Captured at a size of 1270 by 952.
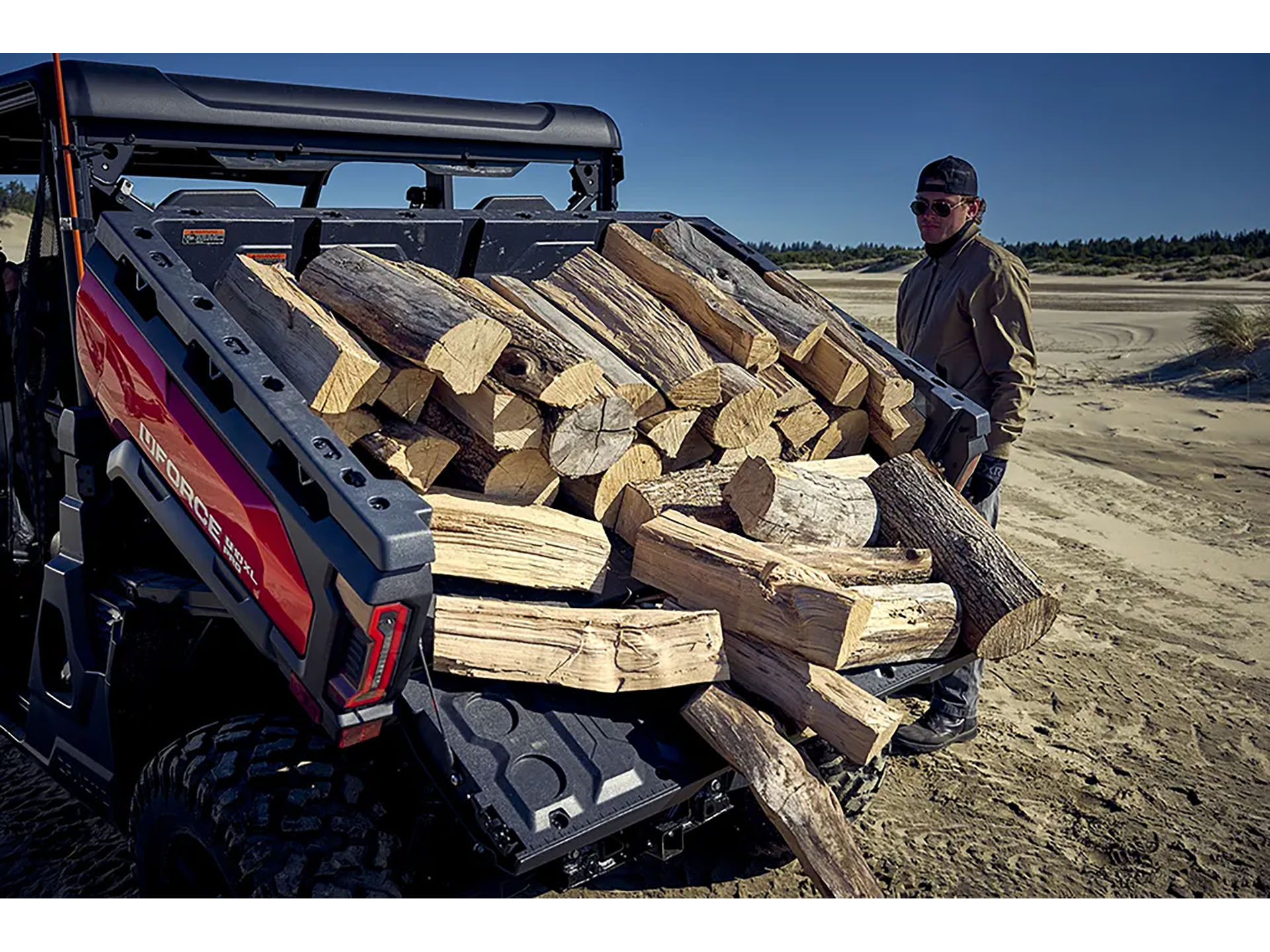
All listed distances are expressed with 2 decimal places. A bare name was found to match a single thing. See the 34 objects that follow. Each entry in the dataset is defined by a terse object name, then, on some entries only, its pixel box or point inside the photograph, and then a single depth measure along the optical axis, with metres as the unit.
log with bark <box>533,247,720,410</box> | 3.14
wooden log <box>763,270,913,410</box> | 3.66
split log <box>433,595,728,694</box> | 2.49
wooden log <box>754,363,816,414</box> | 3.50
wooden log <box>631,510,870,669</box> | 2.70
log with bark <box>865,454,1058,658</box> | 3.07
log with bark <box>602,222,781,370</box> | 3.47
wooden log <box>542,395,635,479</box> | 2.88
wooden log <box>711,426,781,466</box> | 3.44
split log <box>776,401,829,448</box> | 3.58
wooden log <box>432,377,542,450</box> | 2.81
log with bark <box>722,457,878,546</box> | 3.05
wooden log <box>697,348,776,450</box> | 3.31
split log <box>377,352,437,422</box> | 2.81
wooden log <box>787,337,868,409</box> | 3.62
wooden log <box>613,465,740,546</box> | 3.09
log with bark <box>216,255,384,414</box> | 2.62
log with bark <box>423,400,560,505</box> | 2.93
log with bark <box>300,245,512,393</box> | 2.74
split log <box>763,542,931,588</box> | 3.03
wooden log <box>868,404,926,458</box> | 3.71
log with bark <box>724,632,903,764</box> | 2.59
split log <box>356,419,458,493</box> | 2.78
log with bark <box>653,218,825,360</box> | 3.67
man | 4.25
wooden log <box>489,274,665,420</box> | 3.04
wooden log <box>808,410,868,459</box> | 3.69
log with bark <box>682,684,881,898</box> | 2.55
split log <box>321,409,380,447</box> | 2.78
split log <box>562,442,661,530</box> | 3.11
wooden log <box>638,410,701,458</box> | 3.19
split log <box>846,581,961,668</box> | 2.91
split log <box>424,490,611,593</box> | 2.73
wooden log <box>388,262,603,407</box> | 2.82
